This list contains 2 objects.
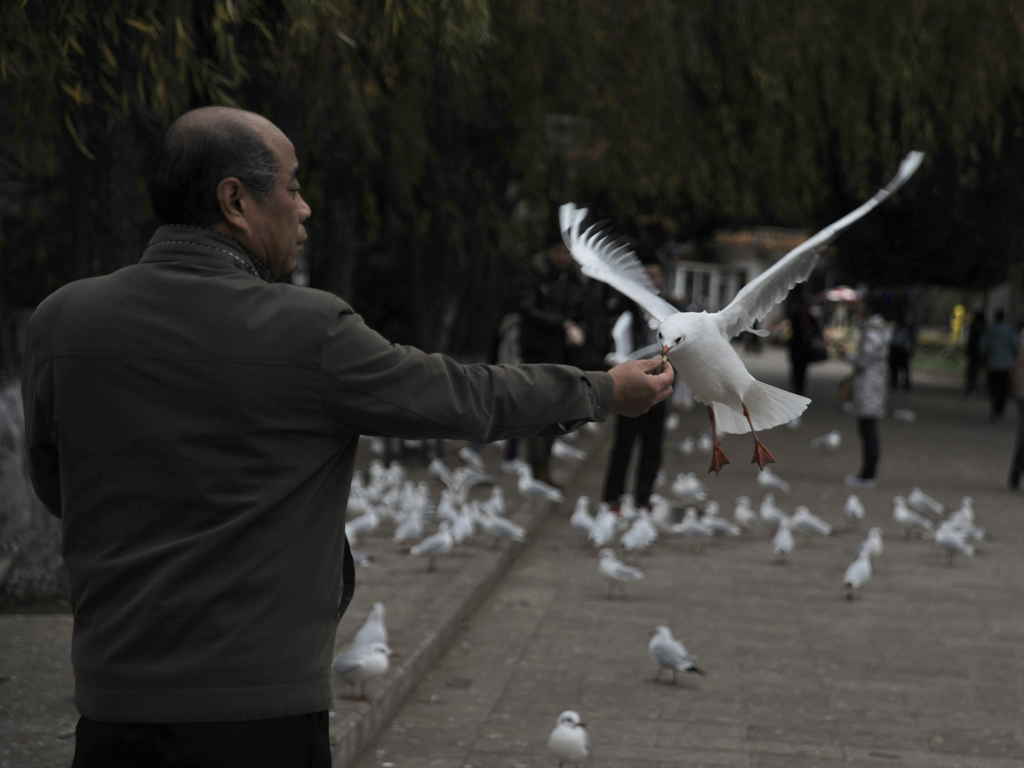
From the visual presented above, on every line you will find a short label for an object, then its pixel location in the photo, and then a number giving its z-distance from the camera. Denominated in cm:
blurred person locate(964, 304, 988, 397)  2718
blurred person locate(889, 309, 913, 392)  2920
